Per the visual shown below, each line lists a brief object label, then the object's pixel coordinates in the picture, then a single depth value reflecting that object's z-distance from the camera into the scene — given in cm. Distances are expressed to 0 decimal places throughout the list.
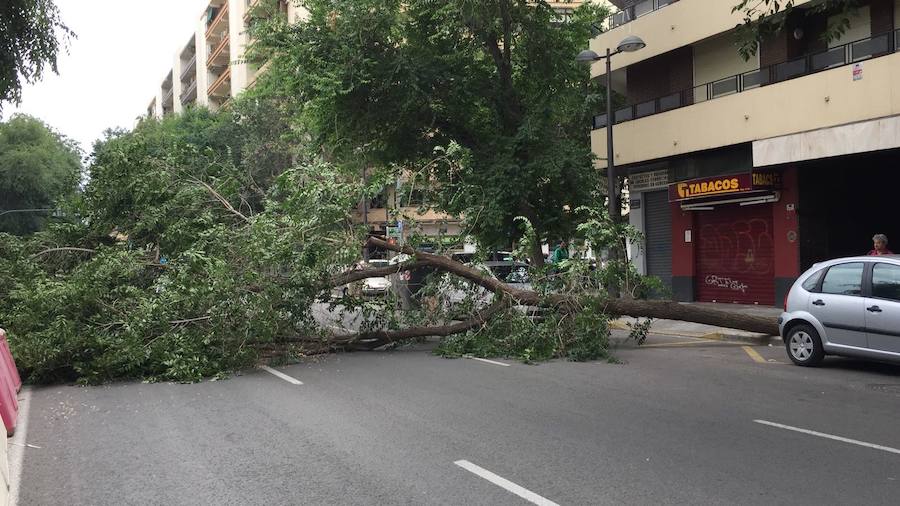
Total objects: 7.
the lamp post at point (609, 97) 1504
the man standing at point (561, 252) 1606
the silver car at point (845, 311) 872
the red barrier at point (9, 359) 832
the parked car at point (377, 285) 1282
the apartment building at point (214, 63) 5455
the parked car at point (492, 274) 1297
